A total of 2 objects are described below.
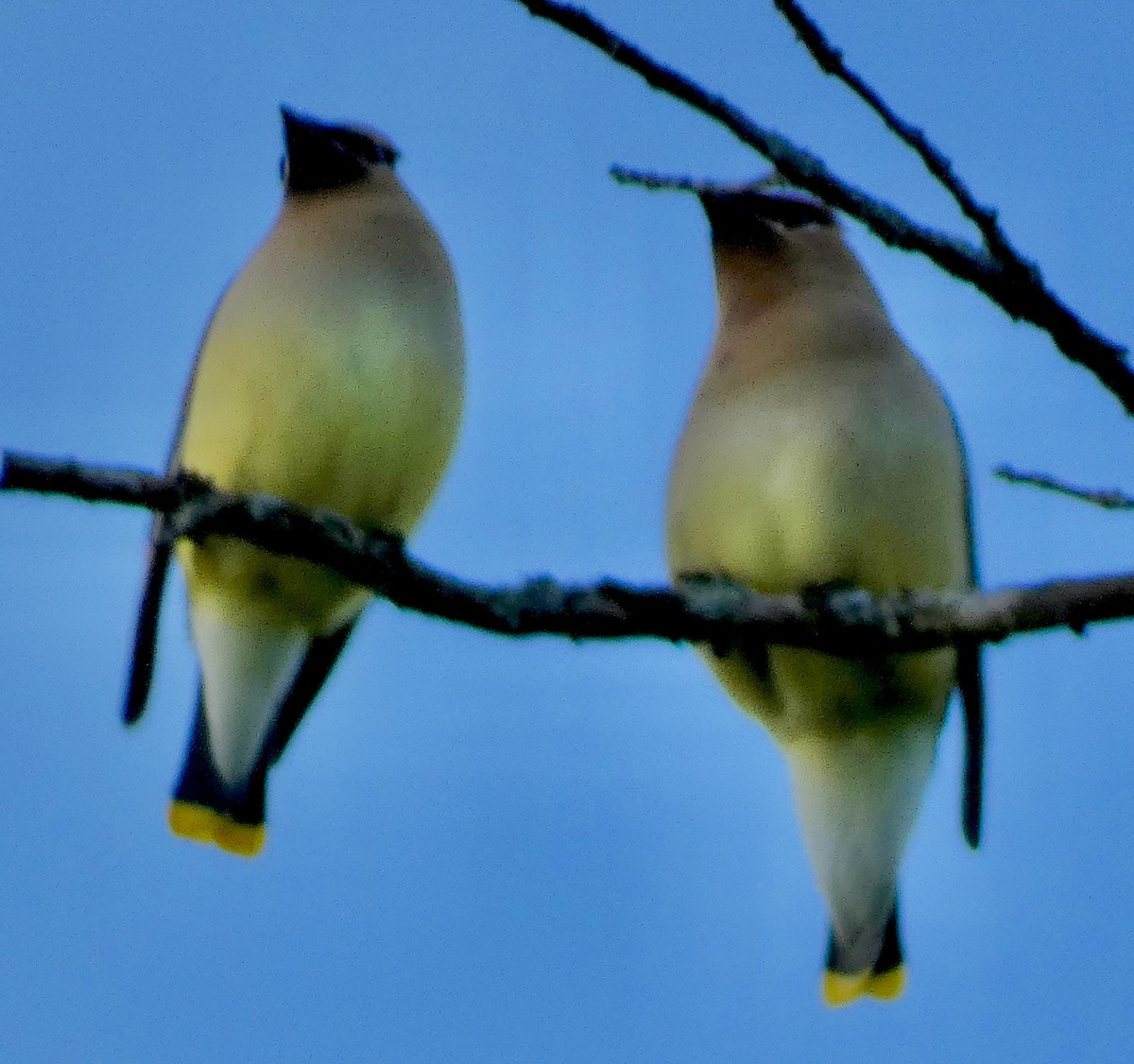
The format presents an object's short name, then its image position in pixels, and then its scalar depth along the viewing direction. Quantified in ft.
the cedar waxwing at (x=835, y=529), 21.09
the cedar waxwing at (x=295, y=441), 21.67
